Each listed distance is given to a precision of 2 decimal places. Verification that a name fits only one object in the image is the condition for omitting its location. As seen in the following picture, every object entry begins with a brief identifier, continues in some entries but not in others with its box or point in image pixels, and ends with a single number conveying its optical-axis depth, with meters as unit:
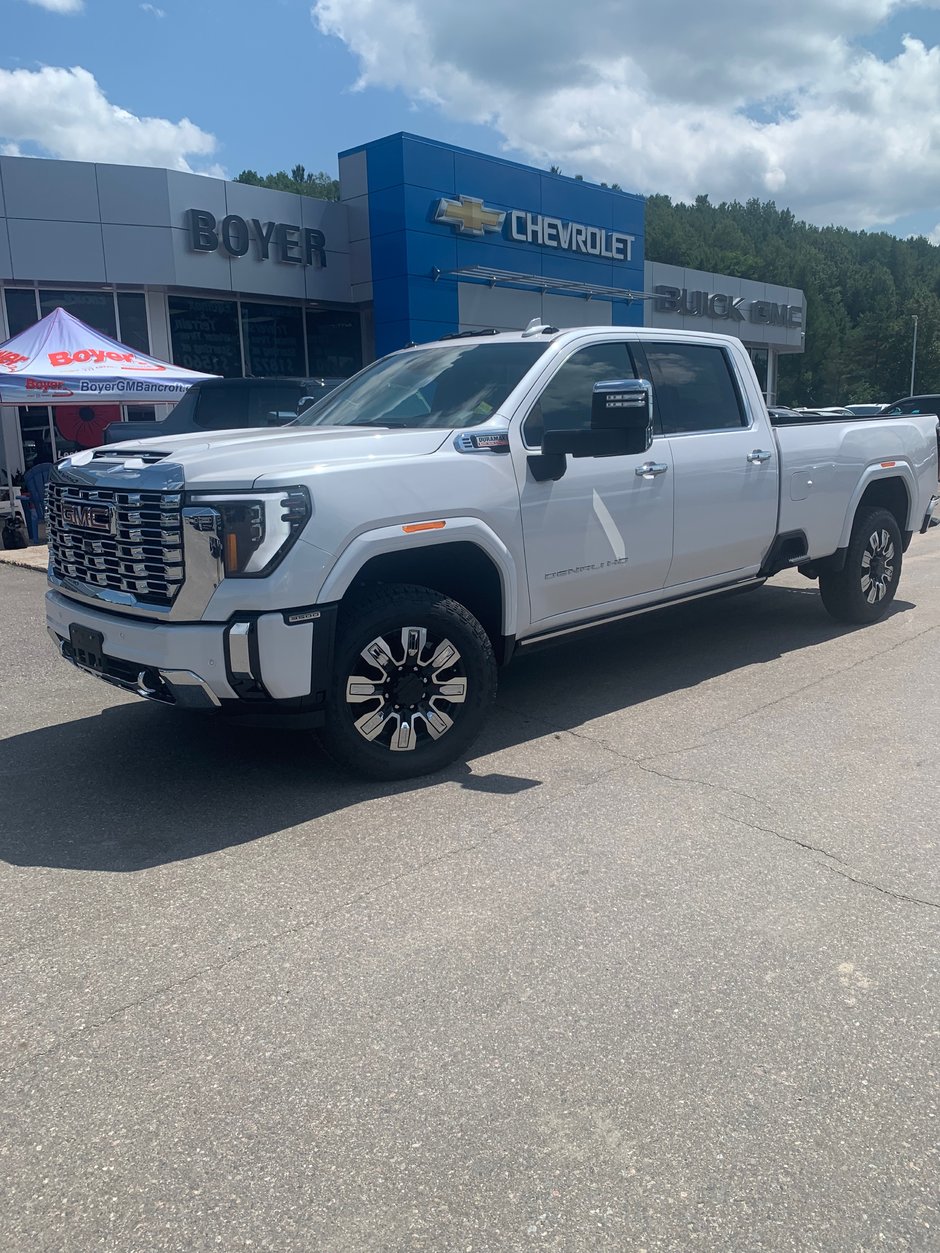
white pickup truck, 4.05
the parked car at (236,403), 11.52
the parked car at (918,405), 17.27
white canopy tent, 13.28
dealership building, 18.41
